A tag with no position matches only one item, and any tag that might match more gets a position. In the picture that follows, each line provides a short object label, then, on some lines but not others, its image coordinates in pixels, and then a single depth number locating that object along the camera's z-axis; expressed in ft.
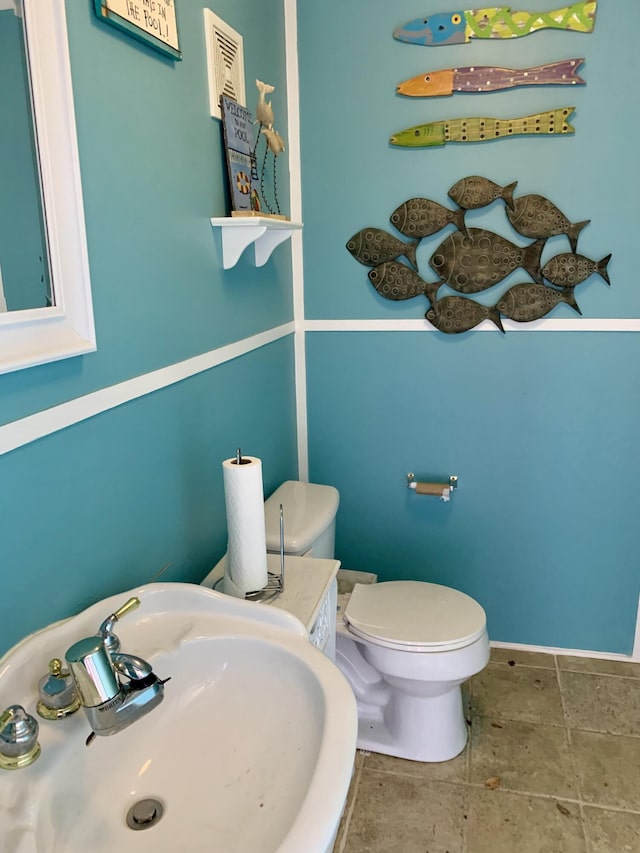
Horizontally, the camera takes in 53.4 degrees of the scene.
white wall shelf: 4.82
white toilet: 5.73
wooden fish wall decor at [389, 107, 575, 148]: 6.41
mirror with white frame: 2.86
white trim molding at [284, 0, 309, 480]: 6.76
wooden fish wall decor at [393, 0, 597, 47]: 6.18
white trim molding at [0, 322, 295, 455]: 2.98
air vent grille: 4.69
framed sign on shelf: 4.95
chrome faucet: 2.56
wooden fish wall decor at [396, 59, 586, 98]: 6.30
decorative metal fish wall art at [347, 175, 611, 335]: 6.66
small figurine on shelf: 5.41
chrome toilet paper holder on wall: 7.36
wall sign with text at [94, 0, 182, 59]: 3.42
